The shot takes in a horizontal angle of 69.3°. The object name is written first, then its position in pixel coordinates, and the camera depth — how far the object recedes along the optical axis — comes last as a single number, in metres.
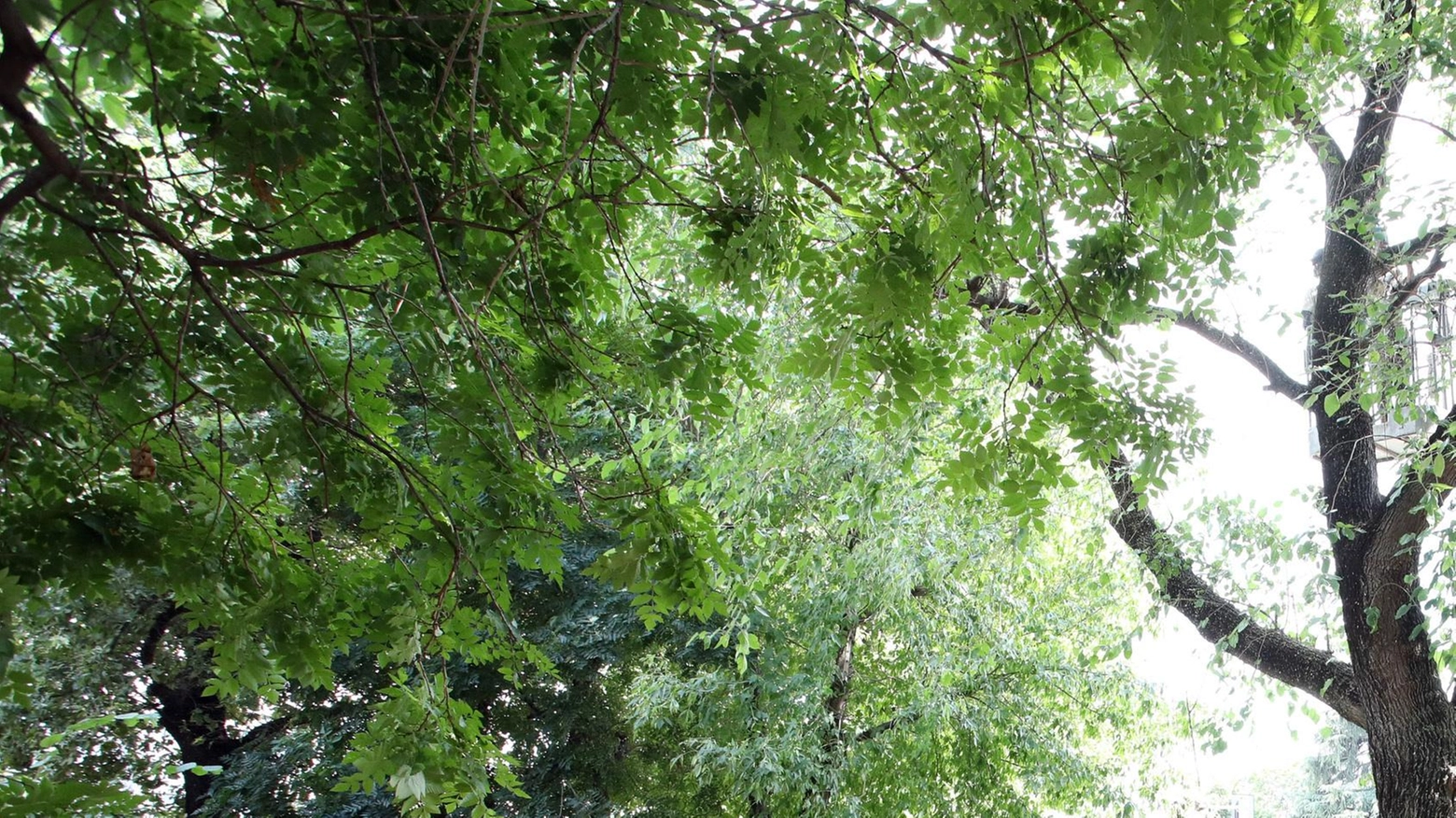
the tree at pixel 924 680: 4.77
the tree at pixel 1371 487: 3.49
